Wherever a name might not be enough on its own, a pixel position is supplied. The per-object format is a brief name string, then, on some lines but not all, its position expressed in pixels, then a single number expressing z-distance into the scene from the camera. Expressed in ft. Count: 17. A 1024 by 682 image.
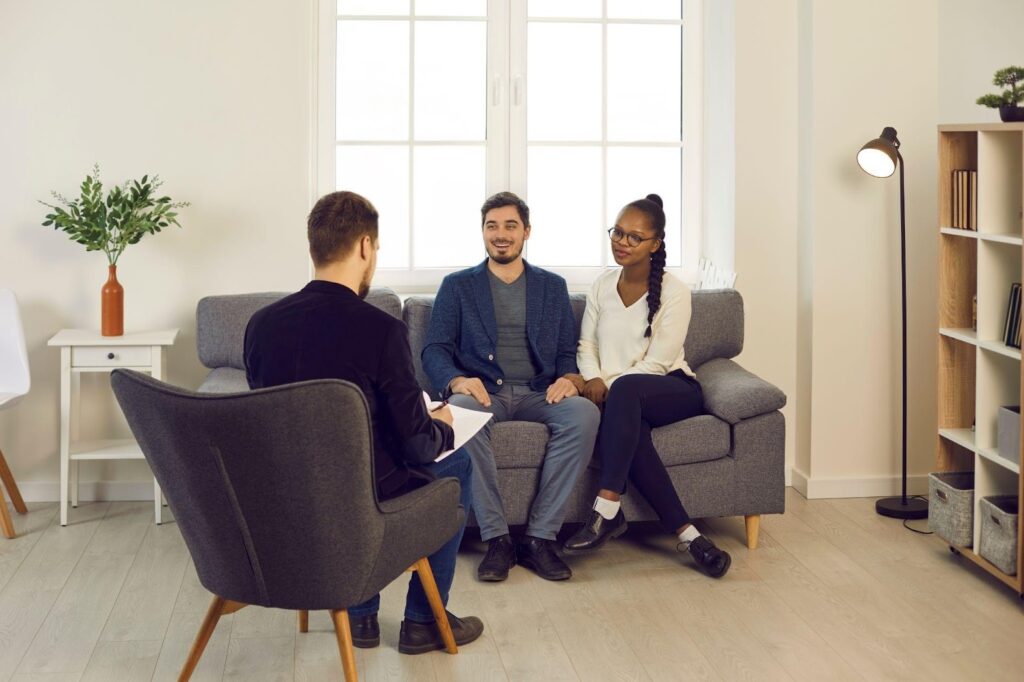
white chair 15.29
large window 16.84
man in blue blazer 14.14
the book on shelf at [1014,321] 12.48
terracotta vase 15.33
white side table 15.01
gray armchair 8.41
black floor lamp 14.85
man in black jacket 9.36
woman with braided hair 13.39
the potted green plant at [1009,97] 12.55
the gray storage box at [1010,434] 12.24
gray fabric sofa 13.73
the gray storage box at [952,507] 13.16
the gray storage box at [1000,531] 12.23
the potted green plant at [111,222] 15.12
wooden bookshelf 12.75
